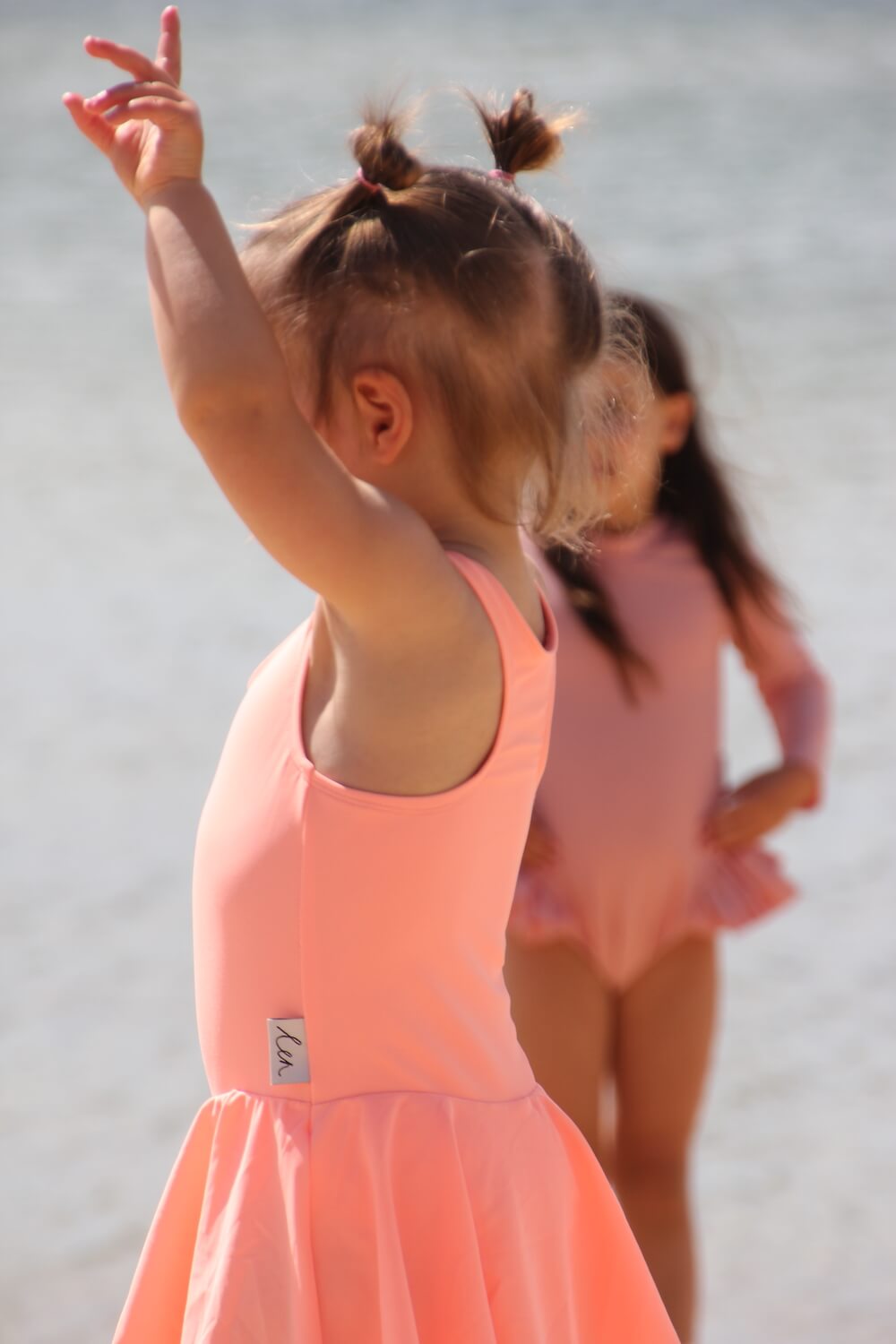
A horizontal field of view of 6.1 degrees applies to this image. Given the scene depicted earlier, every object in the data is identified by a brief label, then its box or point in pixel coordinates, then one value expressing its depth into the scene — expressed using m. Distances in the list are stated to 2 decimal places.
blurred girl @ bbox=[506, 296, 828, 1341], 4.49
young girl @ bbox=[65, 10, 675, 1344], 3.80
